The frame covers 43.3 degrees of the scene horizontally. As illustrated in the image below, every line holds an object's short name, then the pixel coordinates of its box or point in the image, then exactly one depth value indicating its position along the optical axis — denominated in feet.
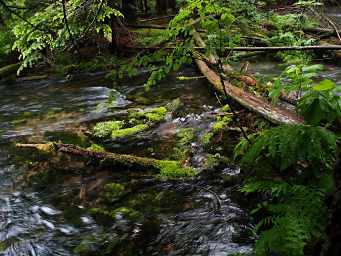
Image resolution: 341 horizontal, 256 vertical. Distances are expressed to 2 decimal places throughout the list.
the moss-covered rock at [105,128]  23.08
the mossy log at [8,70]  39.60
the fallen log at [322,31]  35.64
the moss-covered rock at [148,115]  24.49
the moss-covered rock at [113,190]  16.48
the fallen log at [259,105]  18.03
